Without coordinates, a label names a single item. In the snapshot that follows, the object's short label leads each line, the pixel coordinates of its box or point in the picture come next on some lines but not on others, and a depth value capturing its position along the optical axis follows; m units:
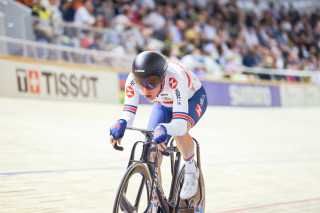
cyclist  4.94
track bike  4.72
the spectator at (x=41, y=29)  15.65
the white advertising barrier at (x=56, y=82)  15.93
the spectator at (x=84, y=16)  18.33
